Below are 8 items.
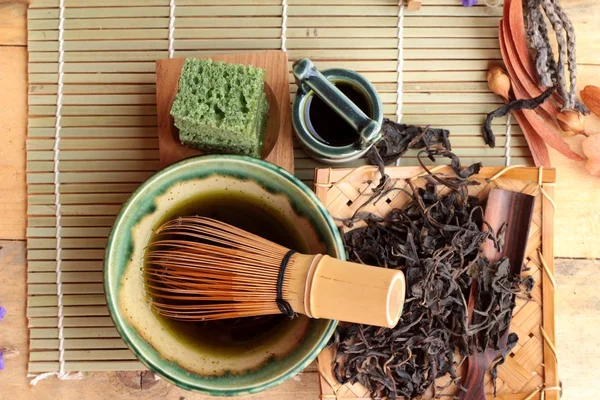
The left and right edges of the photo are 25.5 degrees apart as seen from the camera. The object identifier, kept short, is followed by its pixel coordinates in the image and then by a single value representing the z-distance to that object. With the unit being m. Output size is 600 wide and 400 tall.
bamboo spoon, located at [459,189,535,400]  0.68
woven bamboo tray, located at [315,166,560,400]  0.68
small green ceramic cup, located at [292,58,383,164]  0.65
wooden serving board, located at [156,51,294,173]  0.68
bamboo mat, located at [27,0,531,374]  0.72
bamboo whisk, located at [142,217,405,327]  0.61
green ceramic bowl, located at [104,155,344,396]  0.63
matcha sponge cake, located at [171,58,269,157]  0.65
